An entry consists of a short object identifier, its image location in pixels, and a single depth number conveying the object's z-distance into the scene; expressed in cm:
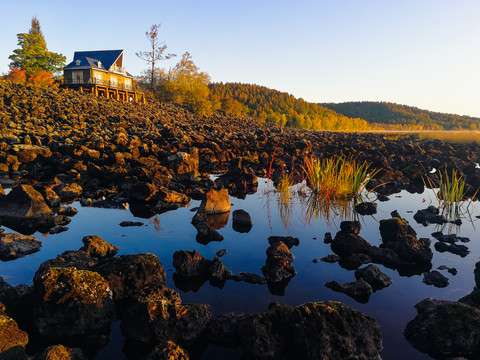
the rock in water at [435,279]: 444
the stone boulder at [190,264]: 444
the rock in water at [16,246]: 486
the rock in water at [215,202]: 739
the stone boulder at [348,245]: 530
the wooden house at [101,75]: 4122
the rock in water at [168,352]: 252
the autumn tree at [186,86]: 4606
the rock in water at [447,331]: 296
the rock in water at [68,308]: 310
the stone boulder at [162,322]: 299
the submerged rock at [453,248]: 549
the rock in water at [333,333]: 272
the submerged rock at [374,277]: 433
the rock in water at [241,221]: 666
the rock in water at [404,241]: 504
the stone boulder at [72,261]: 411
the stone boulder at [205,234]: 591
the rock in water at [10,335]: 271
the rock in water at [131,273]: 373
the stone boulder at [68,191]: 830
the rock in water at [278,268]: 442
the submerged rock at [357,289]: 405
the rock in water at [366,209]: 801
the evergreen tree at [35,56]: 4744
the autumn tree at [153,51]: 5175
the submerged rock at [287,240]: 571
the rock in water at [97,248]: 488
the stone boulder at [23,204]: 662
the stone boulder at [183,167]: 1108
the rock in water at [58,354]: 245
